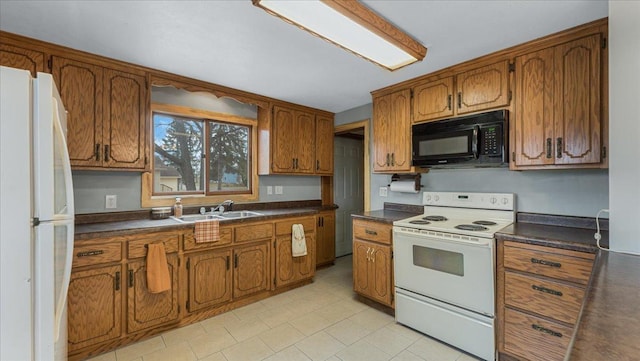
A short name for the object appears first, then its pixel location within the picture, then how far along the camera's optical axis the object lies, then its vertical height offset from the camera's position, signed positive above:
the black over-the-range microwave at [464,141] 2.21 +0.34
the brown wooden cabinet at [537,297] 1.62 -0.75
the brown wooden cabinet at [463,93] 2.24 +0.78
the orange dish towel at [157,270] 2.18 -0.72
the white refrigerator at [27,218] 0.91 -0.13
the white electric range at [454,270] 1.94 -0.71
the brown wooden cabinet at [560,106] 1.82 +0.53
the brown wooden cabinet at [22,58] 1.91 +0.89
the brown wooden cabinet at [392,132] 2.85 +0.53
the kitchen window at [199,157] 2.83 +0.28
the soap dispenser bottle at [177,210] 2.76 -0.30
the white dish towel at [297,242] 3.15 -0.72
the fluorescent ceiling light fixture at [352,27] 1.48 +0.95
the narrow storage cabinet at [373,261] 2.57 -0.81
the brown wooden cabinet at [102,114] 2.13 +0.57
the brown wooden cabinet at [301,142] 3.46 +0.51
